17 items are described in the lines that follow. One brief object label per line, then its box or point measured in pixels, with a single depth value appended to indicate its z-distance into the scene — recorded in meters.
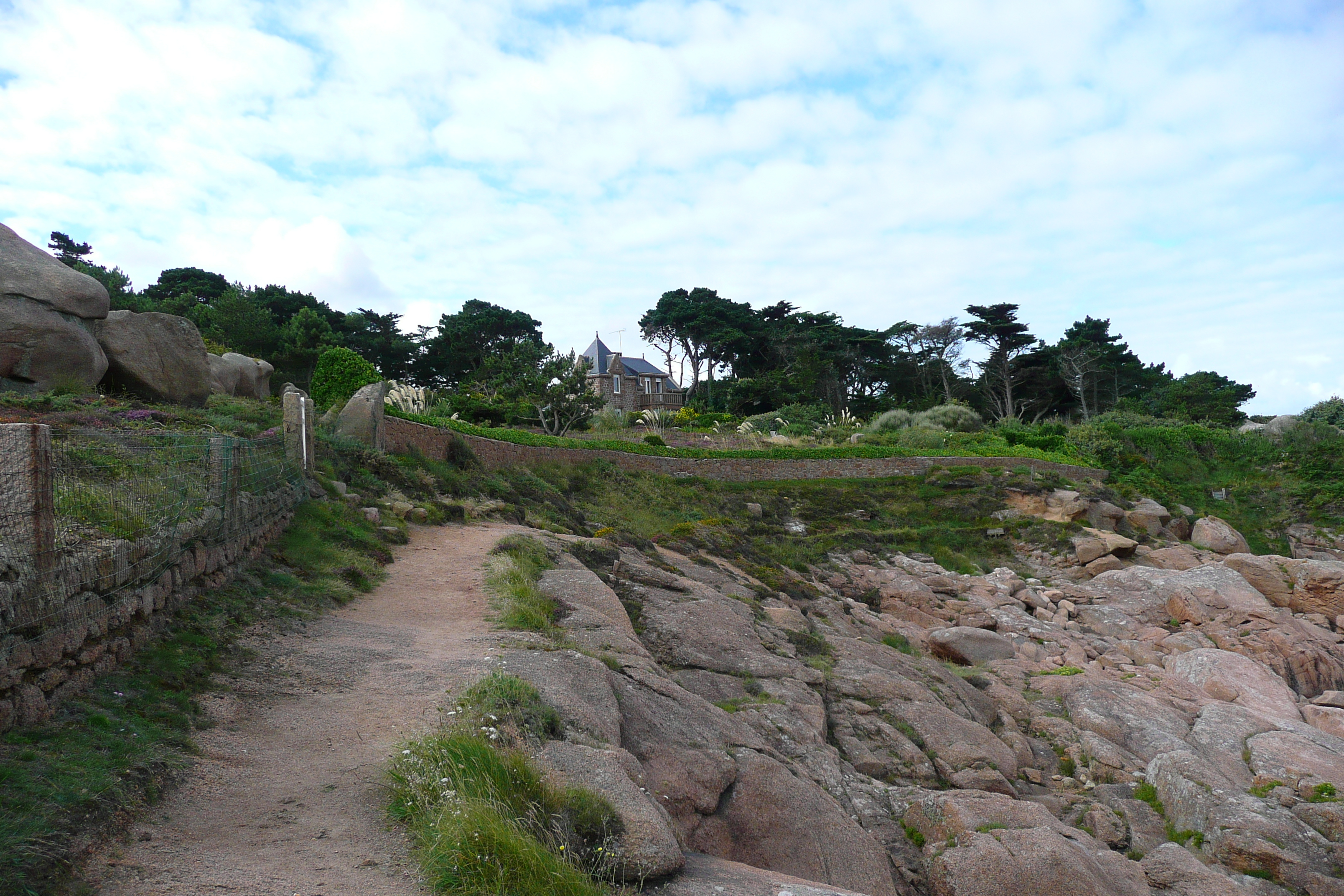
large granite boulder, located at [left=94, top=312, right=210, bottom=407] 13.45
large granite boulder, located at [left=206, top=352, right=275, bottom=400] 16.45
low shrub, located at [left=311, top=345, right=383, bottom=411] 18.89
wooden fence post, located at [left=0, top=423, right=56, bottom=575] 4.51
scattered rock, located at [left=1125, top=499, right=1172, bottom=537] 25.17
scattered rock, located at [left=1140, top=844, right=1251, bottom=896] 7.61
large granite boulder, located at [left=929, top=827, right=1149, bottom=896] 6.52
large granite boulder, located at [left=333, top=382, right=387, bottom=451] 15.39
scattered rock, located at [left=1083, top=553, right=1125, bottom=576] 21.30
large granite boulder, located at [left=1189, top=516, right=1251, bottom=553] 24.42
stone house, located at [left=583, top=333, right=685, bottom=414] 51.03
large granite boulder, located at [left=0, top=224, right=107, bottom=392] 11.86
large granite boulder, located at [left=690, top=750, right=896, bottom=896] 5.79
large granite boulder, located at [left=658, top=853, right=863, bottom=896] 4.08
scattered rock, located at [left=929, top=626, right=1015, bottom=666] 14.55
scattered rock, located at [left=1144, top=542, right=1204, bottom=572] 21.73
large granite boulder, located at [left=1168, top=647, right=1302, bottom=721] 13.23
